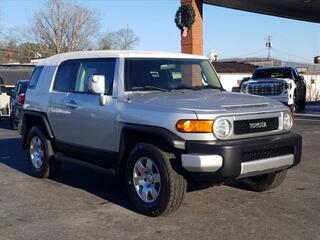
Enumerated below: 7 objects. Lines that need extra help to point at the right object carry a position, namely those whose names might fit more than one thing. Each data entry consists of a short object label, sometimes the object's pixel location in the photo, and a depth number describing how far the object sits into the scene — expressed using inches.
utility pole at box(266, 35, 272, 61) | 2610.1
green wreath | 531.1
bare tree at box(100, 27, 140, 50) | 1706.4
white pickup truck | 528.1
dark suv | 456.3
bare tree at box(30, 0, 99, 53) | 1457.3
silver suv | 158.3
